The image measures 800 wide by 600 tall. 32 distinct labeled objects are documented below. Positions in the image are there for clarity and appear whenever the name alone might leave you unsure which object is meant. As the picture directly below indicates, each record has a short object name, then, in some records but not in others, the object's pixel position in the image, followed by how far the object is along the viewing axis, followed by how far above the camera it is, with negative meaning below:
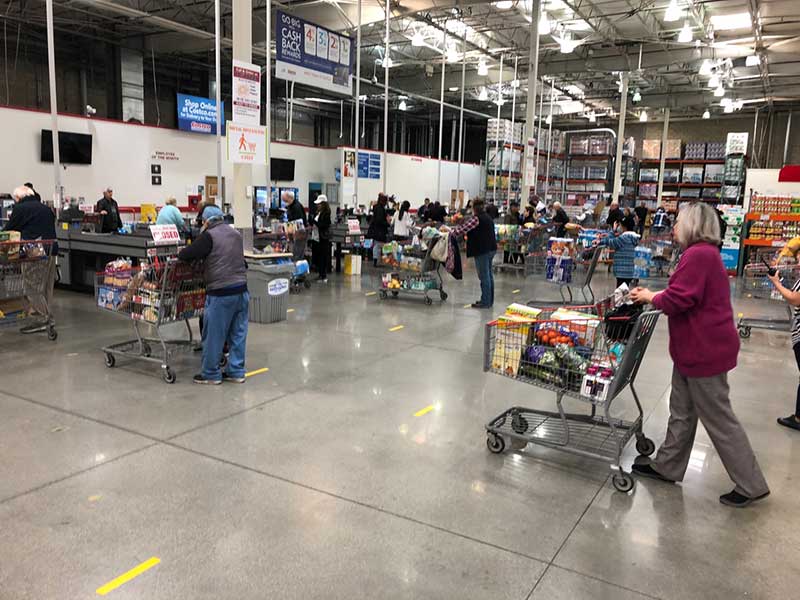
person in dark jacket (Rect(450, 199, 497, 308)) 9.85 -0.50
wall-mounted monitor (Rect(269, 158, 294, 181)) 19.31 +0.83
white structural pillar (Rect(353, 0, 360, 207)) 12.23 +0.54
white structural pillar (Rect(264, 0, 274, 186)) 9.35 +2.26
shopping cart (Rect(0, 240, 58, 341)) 6.72 -1.03
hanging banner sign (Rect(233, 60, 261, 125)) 7.86 +1.26
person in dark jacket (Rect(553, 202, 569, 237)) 15.56 -0.33
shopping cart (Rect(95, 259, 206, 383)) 5.62 -0.93
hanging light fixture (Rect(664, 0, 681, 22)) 13.29 +4.10
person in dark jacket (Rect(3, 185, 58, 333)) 7.72 -0.37
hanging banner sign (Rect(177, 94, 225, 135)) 16.39 +2.09
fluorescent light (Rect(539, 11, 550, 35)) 15.43 +4.34
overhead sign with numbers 10.22 +2.40
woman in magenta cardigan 3.60 -0.73
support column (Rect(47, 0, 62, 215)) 8.82 +1.31
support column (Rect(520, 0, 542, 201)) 15.38 +3.29
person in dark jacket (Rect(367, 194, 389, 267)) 13.52 -0.59
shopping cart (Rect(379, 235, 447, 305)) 10.22 -1.18
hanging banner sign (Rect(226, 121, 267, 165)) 7.93 +0.65
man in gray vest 5.40 -0.78
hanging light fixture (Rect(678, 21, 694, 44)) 14.86 +4.08
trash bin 8.10 -1.20
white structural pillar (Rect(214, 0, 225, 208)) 8.26 +1.51
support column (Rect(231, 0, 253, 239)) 8.07 +0.31
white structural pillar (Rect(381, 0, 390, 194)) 13.77 +2.28
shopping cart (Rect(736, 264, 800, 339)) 7.73 -1.08
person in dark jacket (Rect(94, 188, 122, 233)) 12.45 -0.42
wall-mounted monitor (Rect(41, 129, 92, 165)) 13.64 +0.91
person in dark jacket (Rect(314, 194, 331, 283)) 11.92 -0.65
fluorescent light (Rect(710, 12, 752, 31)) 17.14 +5.14
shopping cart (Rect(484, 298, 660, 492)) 3.96 -1.00
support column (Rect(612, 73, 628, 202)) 23.39 +1.50
